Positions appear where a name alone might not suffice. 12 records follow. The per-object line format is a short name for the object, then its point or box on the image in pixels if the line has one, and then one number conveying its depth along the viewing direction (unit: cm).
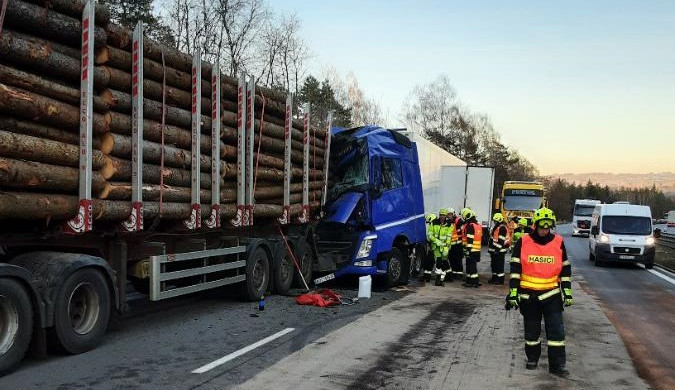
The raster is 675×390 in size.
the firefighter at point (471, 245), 1342
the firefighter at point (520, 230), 1228
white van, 1994
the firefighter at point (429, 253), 1412
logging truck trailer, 575
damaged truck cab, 1177
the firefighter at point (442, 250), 1349
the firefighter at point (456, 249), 1397
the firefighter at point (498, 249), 1383
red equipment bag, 982
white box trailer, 2105
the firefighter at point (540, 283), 639
